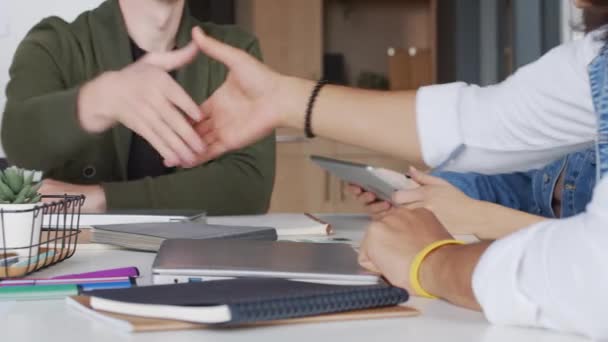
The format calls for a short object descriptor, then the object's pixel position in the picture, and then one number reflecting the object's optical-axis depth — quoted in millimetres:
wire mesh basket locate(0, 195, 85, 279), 1457
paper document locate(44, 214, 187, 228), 1969
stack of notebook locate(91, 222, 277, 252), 1725
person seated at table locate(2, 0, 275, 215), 2315
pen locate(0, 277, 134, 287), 1384
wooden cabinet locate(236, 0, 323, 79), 6296
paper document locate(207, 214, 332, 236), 1969
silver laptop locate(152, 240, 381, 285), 1363
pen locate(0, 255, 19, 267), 1441
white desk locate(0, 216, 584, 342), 1192
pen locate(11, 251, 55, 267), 1461
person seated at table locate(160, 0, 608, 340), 1195
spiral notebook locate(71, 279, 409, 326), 1185
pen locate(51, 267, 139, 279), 1397
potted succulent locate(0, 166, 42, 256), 1495
